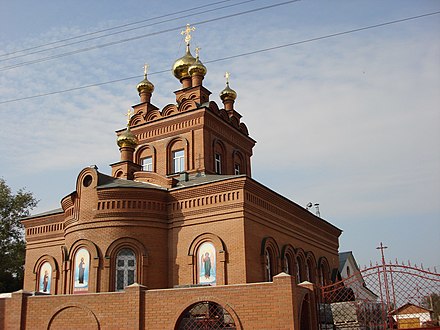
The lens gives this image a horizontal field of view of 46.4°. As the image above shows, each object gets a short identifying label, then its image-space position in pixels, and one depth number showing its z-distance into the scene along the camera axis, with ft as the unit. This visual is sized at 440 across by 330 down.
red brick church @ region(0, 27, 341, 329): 39.93
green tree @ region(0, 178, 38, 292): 85.71
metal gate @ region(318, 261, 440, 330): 43.09
